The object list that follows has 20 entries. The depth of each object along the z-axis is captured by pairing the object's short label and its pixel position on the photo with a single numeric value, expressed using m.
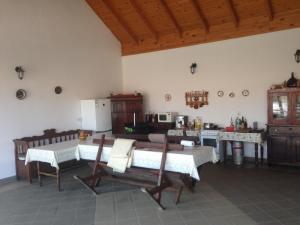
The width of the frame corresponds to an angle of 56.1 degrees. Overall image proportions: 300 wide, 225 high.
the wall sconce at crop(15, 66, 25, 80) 5.61
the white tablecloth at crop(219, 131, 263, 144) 5.79
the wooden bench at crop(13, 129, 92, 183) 5.42
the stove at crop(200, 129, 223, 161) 6.38
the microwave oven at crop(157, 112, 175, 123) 7.23
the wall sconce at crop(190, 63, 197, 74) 7.03
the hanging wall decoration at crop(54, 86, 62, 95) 6.42
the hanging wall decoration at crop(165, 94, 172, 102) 7.58
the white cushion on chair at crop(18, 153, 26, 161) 5.39
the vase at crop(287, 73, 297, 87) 5.61
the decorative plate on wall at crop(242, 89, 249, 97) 6.42
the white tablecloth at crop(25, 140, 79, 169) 4.64
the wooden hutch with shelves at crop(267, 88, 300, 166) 5.55
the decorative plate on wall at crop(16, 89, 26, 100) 5.65
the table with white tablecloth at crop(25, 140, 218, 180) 3.87
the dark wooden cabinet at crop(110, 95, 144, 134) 7.41
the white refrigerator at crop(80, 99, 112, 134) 6.80
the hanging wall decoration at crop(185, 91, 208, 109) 7.01
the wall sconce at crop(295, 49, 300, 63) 5.71
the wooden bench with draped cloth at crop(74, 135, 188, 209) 3.91
